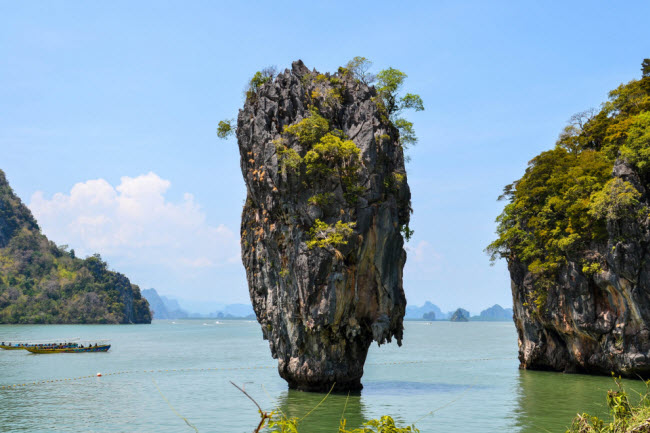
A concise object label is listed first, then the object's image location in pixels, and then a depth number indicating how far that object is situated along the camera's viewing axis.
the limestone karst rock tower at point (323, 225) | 28.56
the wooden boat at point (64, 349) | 59.97
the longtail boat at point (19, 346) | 62.25
